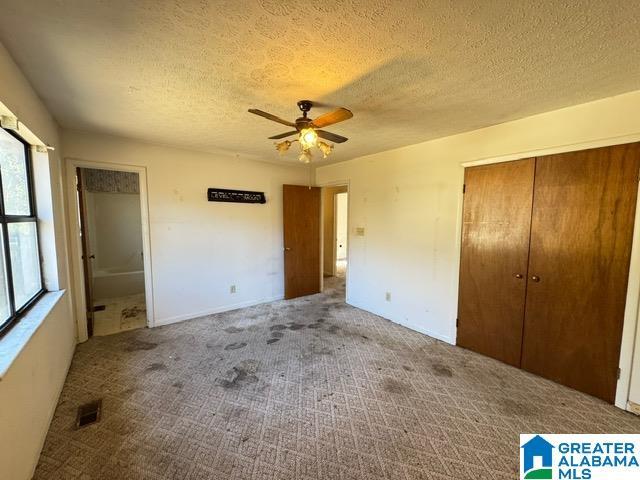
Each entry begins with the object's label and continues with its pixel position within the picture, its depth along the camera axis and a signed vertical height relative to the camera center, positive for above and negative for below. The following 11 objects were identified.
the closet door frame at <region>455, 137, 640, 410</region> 1.93 -0.67
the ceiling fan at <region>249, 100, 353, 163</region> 1.75 +0.63
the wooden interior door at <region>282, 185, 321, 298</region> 4.53 -0.41
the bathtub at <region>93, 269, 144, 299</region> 4.71 -1.23
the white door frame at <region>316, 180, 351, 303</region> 4.20 +0.20
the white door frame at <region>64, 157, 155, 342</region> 2.88 -0.02
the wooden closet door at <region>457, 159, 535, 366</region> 2.49 -0.39
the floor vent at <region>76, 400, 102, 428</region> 1.84 -1.41
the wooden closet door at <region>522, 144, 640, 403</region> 2.01 -0.38
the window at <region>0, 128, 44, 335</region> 1.61 -0.15
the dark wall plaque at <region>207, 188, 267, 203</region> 3.78 +0.29
